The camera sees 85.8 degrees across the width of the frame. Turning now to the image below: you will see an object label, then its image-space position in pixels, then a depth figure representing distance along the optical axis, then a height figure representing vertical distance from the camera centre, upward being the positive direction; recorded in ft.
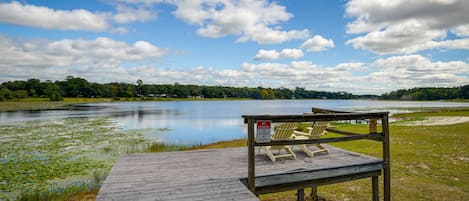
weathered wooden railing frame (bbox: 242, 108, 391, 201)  13.64 -4.77
